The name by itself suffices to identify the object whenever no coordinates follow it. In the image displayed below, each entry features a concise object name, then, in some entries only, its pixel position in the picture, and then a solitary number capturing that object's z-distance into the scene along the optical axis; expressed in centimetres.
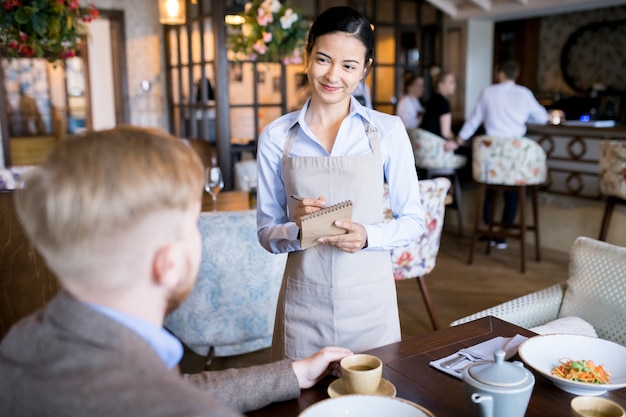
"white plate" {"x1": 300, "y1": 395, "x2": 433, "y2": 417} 104
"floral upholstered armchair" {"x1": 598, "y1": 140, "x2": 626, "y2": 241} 414
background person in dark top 567
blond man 64
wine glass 317
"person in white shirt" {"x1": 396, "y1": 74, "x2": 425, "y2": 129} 637
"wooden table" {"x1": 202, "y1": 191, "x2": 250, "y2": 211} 339
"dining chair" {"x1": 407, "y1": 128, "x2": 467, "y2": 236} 544
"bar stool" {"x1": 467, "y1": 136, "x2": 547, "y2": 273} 457
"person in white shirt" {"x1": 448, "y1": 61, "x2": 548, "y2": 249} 516
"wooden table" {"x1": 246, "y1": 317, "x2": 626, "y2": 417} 113
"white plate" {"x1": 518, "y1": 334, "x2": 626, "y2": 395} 127
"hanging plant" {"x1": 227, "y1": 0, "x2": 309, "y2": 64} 443
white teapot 95
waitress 158
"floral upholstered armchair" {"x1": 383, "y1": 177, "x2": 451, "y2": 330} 302
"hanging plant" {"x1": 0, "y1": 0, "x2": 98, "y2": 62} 311
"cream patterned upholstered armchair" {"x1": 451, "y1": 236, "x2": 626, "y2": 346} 201
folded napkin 128
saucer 114
